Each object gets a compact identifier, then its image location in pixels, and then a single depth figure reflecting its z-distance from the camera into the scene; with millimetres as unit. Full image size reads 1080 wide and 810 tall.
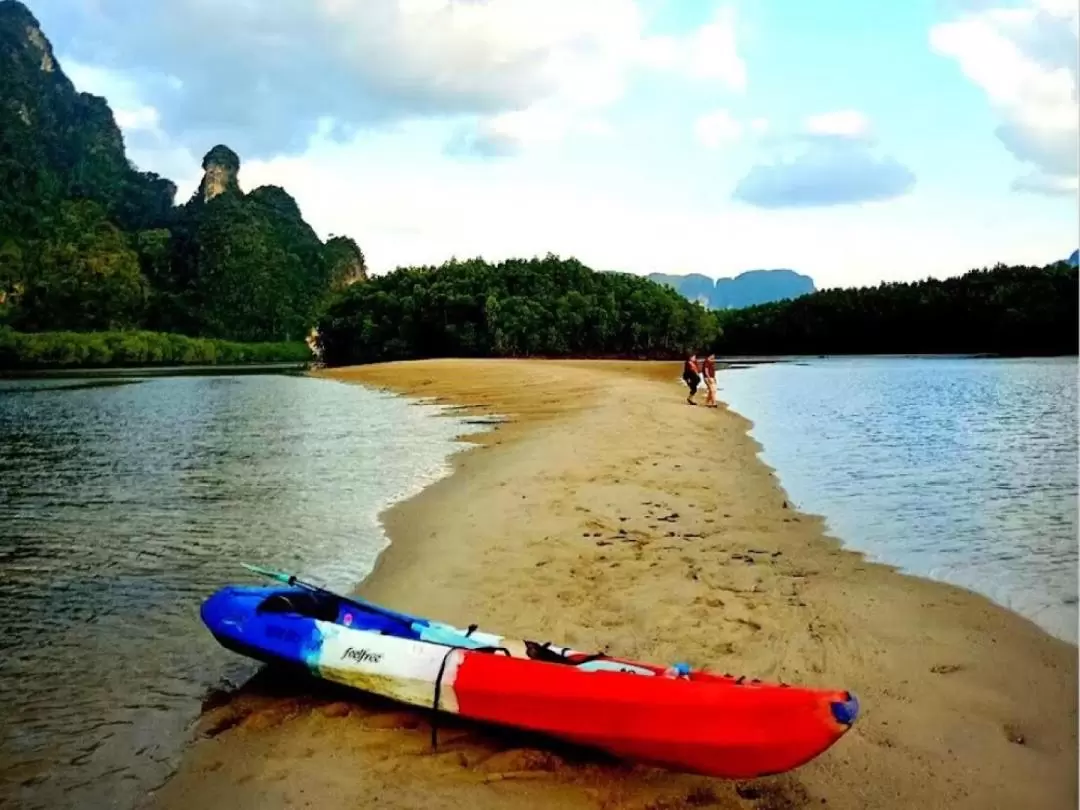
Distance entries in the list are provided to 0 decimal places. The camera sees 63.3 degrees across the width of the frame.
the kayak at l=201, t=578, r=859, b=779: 4758
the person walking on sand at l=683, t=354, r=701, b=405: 33531
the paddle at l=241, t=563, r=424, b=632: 7008
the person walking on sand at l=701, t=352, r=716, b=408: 31688
